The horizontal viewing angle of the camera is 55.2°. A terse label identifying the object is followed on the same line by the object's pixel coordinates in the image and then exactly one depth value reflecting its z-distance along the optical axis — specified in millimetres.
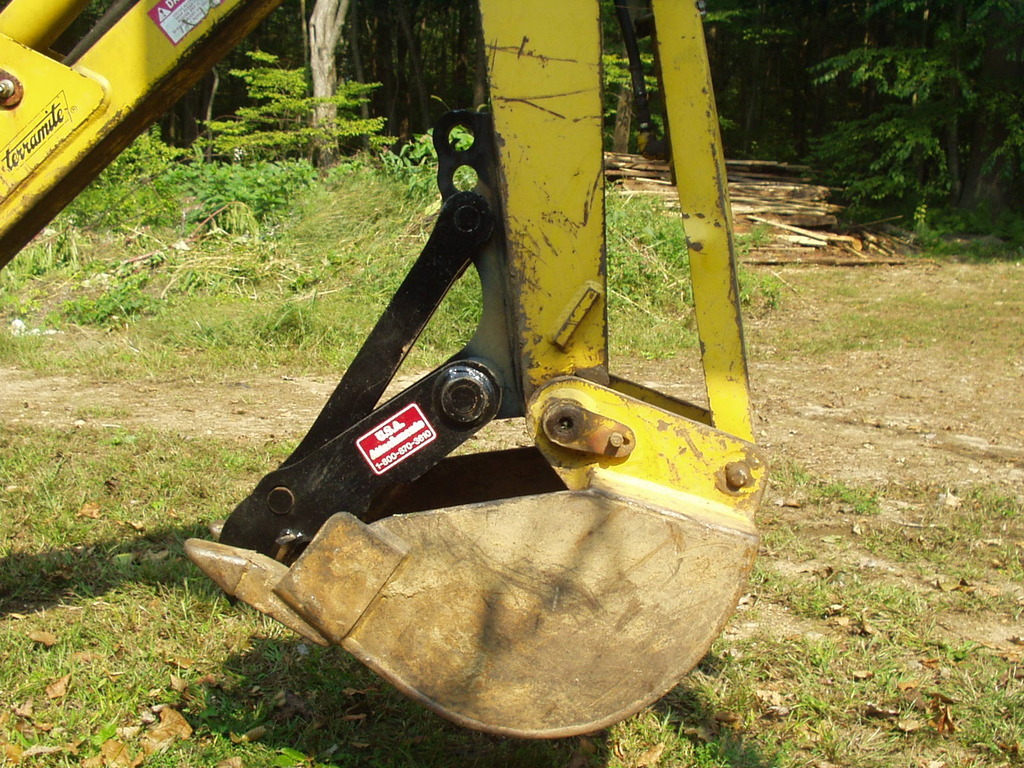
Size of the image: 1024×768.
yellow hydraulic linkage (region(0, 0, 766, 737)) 2166
